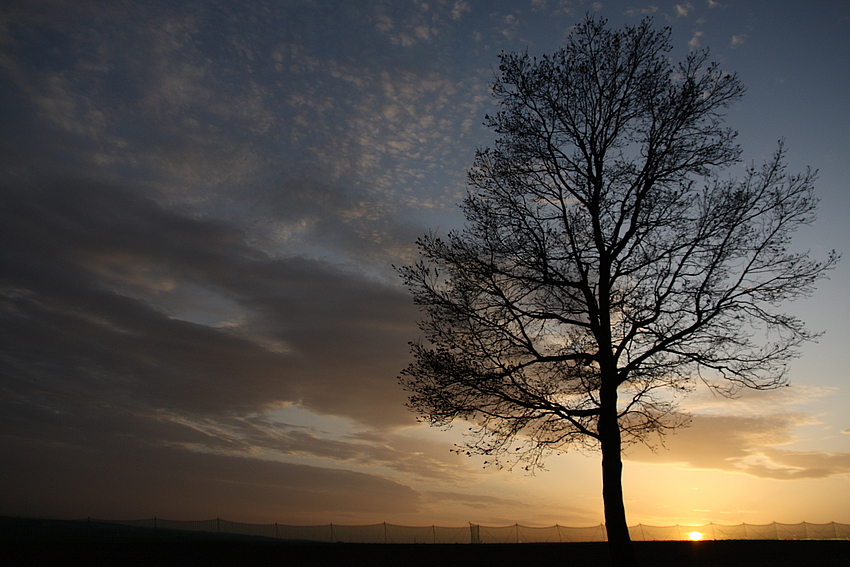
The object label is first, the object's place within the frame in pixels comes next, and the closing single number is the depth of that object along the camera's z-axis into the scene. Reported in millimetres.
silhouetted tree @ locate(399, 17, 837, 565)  12883
